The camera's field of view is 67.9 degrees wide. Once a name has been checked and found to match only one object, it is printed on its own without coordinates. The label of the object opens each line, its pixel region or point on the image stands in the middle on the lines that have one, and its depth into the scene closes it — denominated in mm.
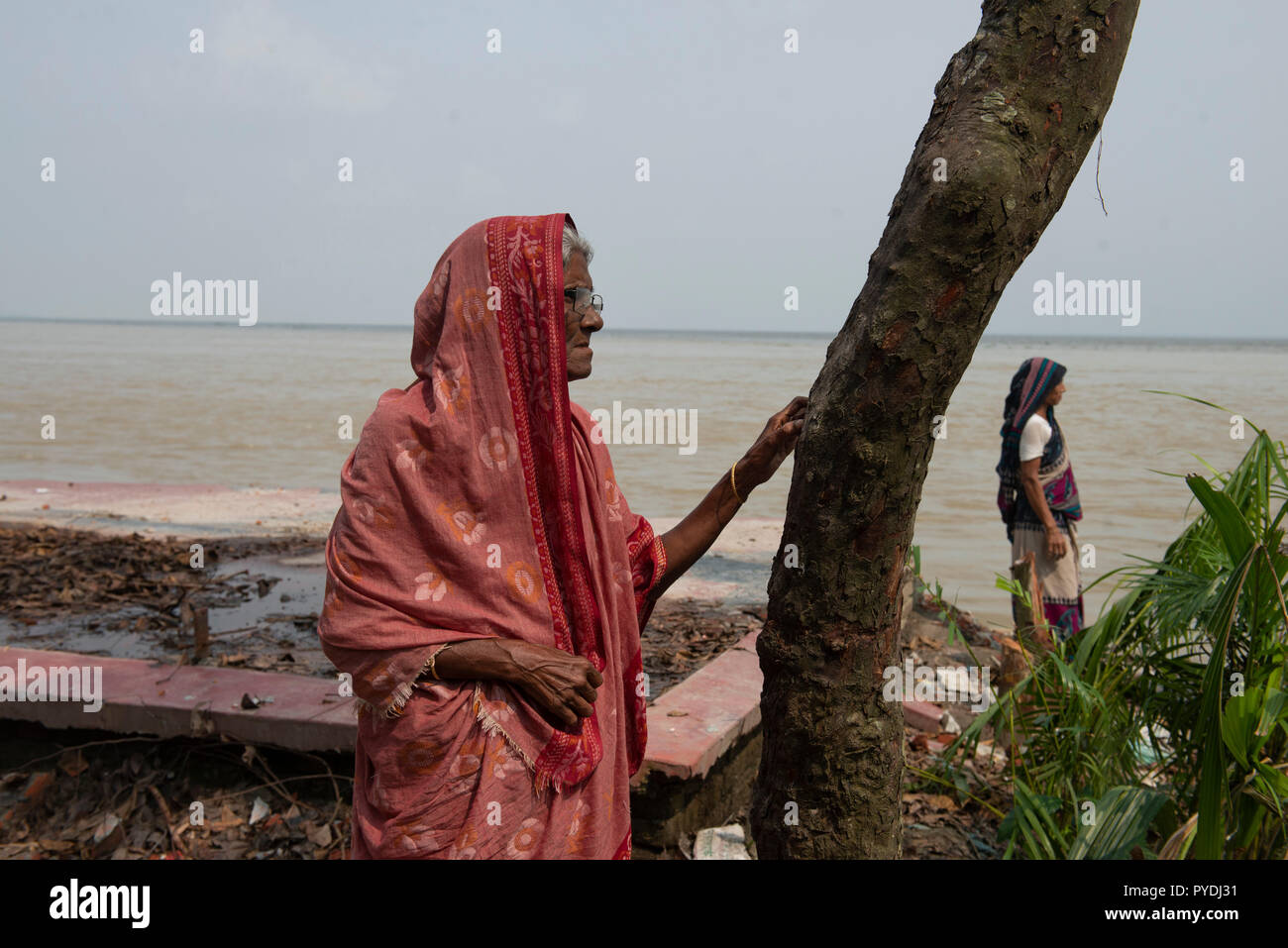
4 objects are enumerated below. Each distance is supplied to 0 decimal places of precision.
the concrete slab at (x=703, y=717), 3049
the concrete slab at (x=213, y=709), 3281
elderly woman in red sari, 1932
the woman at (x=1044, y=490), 5238
